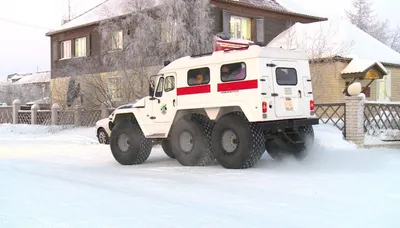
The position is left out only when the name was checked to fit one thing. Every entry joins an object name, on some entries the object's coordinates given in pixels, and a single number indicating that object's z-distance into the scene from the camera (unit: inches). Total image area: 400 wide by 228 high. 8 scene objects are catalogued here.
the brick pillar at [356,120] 593.7
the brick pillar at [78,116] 1000.9
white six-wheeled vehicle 419.5
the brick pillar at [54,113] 1069.1
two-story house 1043.4
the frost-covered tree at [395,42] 2149.4
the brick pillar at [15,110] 1205.7
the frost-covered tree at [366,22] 1993.1
